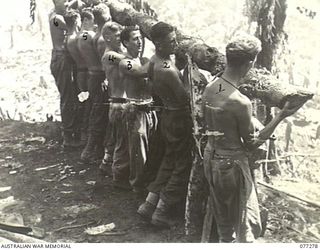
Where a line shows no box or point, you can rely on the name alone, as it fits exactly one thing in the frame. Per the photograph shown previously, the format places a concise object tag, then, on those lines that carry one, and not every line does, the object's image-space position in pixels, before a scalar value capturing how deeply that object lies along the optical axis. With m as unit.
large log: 4.05
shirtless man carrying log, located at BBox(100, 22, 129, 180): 5.50
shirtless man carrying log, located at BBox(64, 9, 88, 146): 6.74
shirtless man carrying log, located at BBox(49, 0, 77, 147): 6.98
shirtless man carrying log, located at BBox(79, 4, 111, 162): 6.42
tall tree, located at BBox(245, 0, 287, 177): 5.82
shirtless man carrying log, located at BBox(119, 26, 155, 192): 5.26
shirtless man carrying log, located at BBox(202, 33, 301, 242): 3.64
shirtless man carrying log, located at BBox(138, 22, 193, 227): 4.56
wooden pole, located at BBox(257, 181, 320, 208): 5.10
